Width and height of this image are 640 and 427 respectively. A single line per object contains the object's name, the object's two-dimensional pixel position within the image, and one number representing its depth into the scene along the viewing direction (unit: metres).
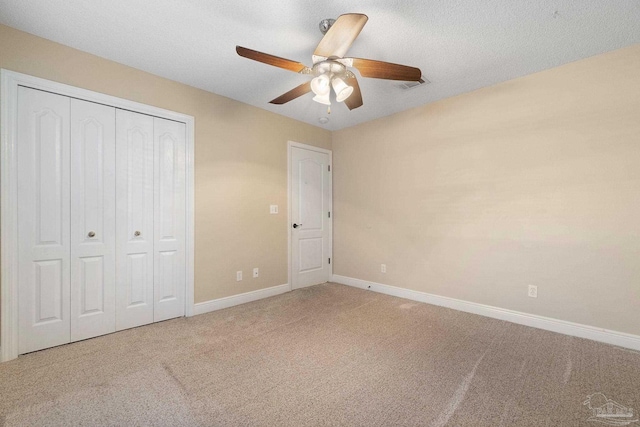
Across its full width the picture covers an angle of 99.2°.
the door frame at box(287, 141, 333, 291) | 3.96
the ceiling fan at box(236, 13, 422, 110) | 1.63
